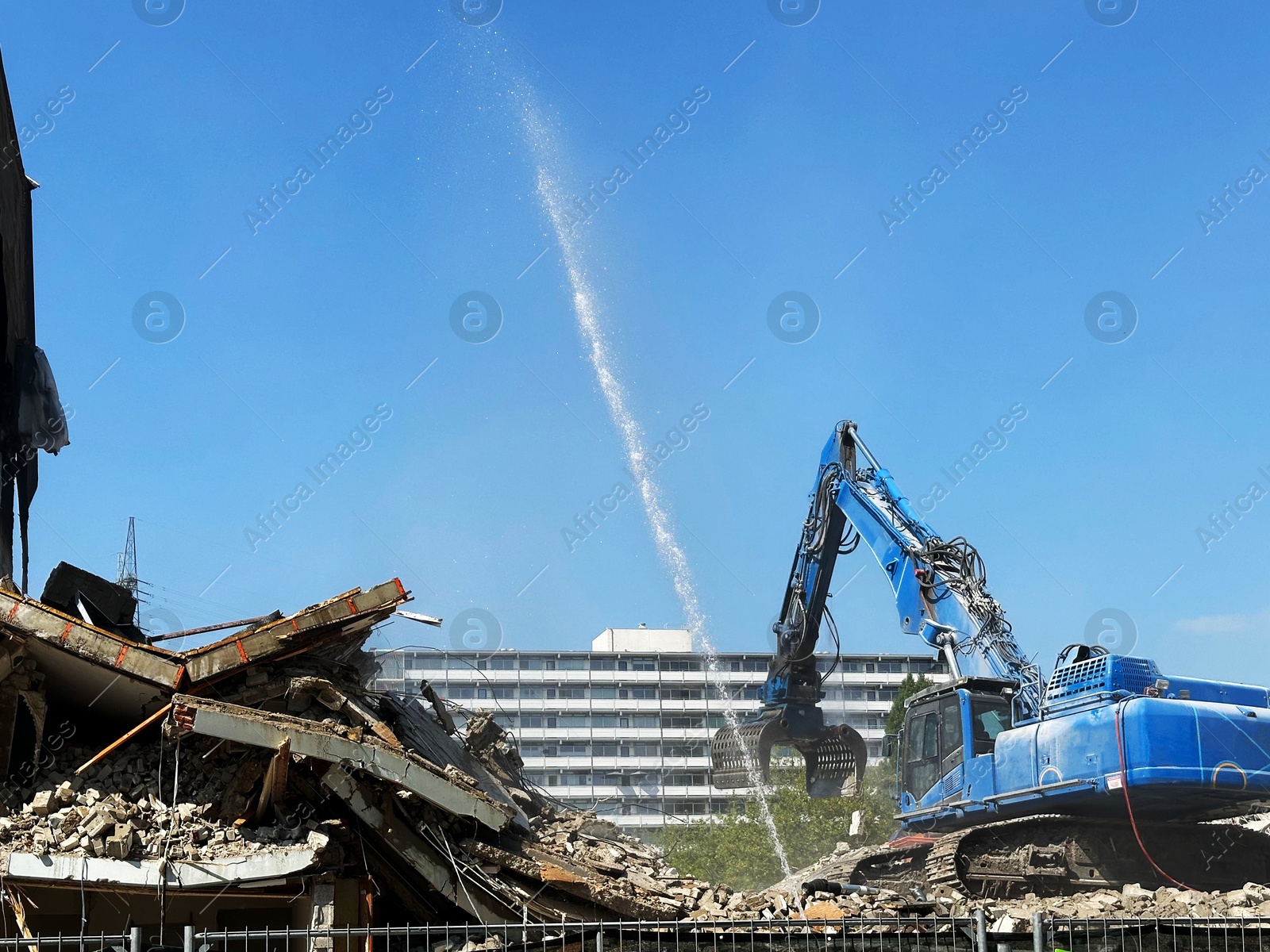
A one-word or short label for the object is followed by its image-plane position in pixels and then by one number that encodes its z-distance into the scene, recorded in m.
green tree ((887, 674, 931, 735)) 52.09
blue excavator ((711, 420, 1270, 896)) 15.52
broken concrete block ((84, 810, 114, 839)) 10.87
